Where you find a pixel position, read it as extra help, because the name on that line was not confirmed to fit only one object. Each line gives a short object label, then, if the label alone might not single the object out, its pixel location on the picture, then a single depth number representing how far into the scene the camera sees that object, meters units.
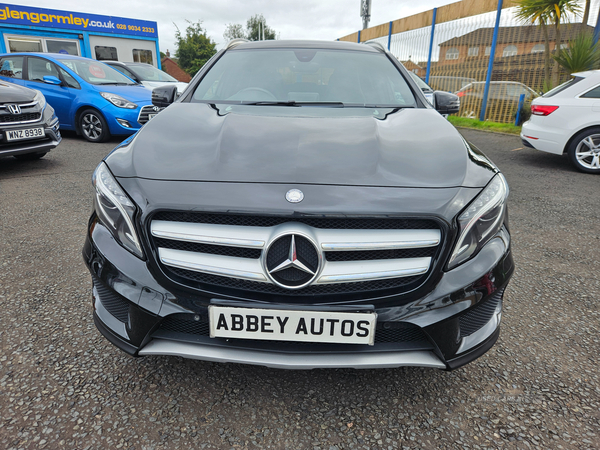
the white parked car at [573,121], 5.70
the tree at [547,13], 8.66
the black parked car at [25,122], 4.85
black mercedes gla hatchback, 1.41
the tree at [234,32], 66.12
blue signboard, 16.11
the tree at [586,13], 8.31
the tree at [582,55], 8.11
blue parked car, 7.18
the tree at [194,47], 47.78
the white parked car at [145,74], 9.73
